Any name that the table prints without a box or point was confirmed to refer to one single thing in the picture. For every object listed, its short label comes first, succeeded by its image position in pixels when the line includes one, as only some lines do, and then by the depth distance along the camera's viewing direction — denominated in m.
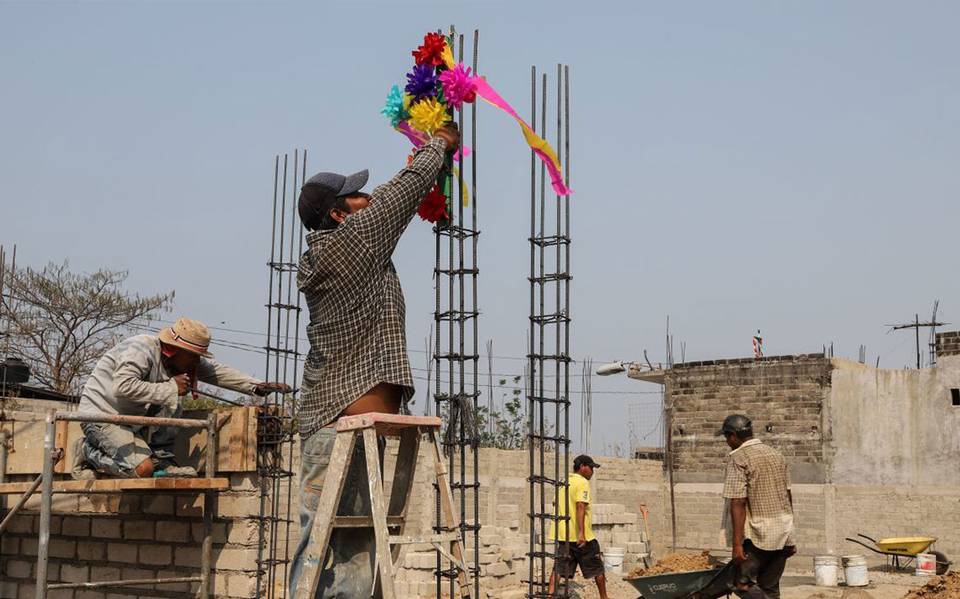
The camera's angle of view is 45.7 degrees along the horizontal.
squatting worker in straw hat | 5.90
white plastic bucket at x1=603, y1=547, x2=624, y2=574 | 15.30
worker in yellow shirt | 10.74
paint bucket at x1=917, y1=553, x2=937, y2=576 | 15.72
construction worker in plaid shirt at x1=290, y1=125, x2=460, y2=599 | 4.08
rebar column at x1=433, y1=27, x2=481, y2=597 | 6.05
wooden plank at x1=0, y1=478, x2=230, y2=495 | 5.80
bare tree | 25.84
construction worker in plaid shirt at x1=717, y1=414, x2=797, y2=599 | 6.62
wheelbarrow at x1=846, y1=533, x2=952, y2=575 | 16.38
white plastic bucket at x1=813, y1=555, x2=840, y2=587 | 14.01
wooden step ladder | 3.83
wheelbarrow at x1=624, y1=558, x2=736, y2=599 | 7.50
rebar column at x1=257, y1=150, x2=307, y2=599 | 6.50
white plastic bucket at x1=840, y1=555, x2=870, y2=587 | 13.72
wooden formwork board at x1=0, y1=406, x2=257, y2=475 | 6.37
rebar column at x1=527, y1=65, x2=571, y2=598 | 8.02
